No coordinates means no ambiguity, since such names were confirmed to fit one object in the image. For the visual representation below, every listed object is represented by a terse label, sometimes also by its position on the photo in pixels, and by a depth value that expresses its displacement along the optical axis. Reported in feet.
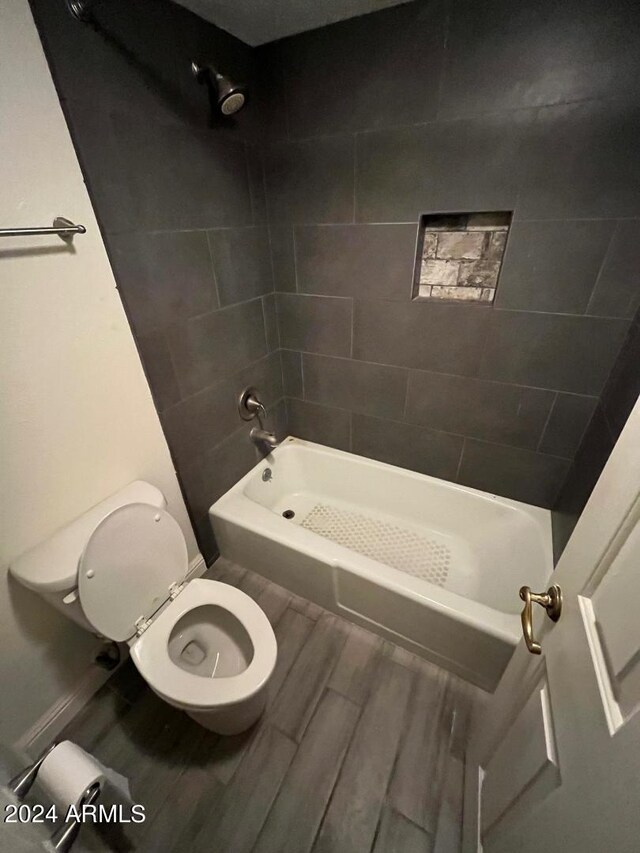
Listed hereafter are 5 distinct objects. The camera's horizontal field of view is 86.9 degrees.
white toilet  3.15
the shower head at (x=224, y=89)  3.17
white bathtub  4.04
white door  1.27
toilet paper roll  2.11
